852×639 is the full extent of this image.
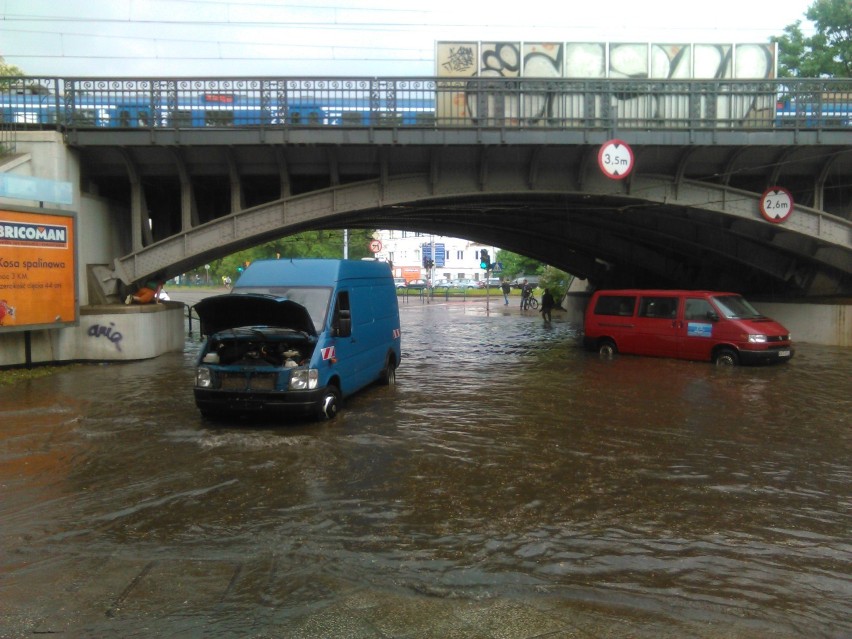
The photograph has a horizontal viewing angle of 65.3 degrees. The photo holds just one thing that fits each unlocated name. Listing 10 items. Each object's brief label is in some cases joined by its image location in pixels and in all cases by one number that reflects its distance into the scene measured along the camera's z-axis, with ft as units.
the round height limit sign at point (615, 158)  54.34
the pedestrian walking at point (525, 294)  135.12
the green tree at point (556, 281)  130.16
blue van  29.04
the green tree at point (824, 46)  110.83
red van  49.70
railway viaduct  53.67
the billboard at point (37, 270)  44.06
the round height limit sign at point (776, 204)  60.59
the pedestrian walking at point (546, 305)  103.71
